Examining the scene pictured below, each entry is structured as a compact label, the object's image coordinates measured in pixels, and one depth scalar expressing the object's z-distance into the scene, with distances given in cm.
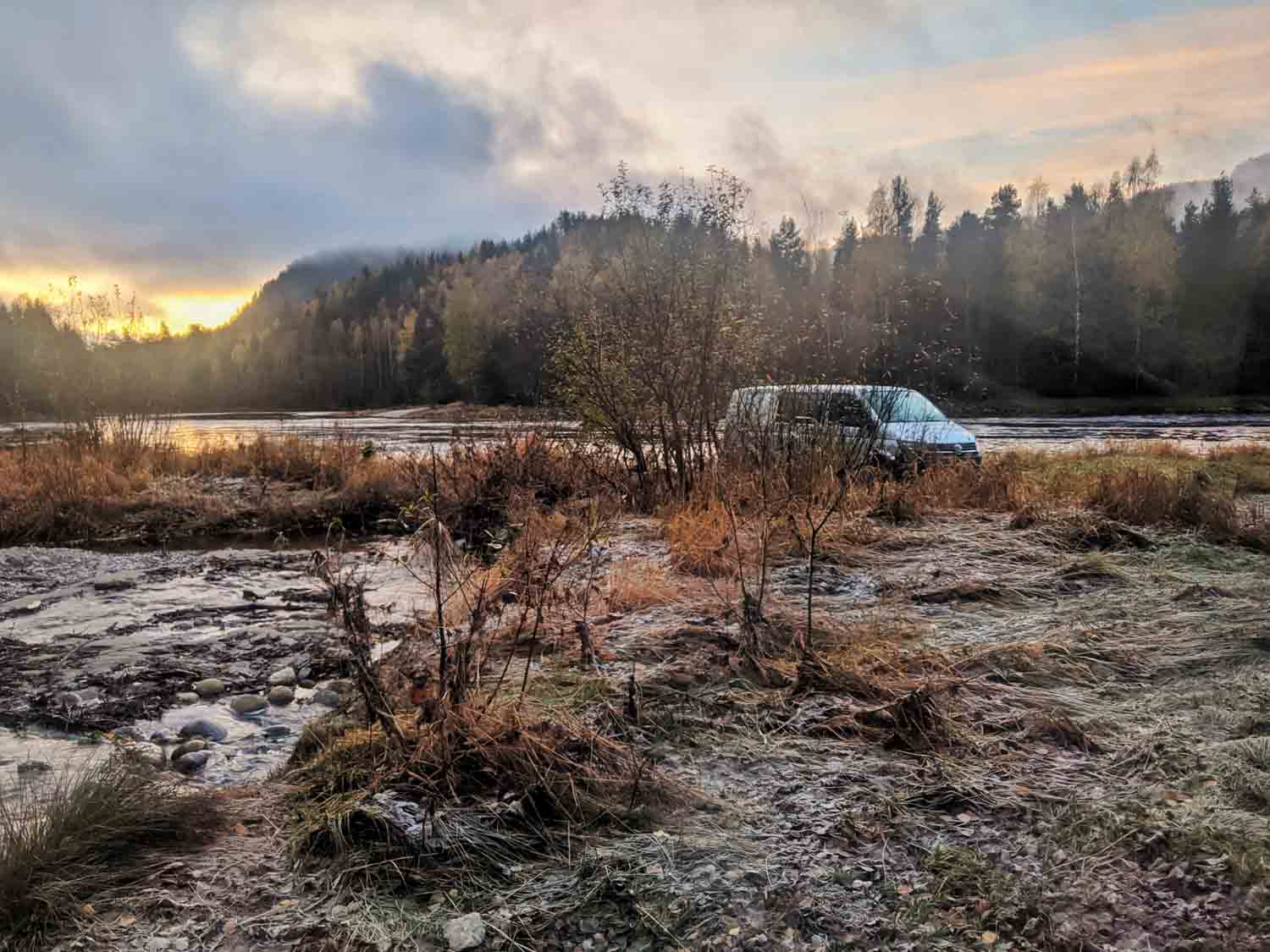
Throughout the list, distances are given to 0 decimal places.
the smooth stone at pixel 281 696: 449
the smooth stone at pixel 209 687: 464
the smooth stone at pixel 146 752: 338
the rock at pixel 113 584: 745
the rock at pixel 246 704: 438
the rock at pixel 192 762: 361
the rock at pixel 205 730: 402
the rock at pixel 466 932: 219
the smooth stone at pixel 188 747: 373
